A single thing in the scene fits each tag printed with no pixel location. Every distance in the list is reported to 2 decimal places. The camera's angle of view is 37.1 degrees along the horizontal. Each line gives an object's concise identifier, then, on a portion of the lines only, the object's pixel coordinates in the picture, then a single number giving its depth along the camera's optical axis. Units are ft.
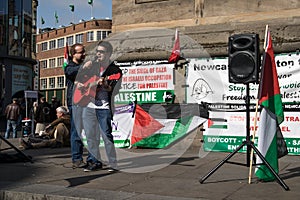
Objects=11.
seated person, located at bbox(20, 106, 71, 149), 37.81
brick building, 238.48
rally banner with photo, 35.35
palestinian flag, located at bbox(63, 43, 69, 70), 25.59
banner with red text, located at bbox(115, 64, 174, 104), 36.25
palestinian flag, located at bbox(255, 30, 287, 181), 22.13
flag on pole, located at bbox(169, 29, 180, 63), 35.83
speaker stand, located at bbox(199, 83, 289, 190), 20.01
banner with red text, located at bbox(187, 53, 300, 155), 31.35
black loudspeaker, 21.91
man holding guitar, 24.32
